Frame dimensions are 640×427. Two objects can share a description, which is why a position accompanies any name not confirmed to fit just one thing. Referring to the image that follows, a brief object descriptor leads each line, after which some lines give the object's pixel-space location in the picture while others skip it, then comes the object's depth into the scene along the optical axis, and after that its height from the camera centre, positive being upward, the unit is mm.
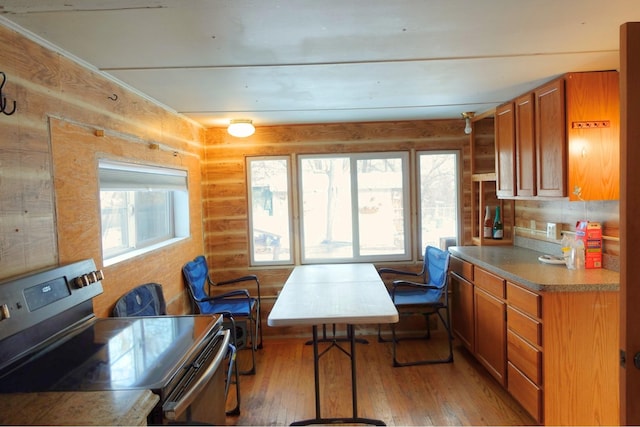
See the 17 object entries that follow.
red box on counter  2387 -301
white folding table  2088 -607
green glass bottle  3498 -273
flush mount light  3281 +701
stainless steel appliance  1174 -517
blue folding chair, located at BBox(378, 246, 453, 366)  3139 -833
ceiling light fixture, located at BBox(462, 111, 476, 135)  3404 +739
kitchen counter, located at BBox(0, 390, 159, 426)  969 -528
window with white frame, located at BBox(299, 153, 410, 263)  3740 -29
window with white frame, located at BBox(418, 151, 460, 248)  3727 +64
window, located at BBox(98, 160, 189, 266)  2236 +15
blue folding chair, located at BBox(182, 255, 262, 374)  3078 -794
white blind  2104 +218
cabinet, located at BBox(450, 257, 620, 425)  2074 -886
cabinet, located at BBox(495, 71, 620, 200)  2236 +374
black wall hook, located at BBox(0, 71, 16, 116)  1379 +416
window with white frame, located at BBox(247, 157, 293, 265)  3756 -39
